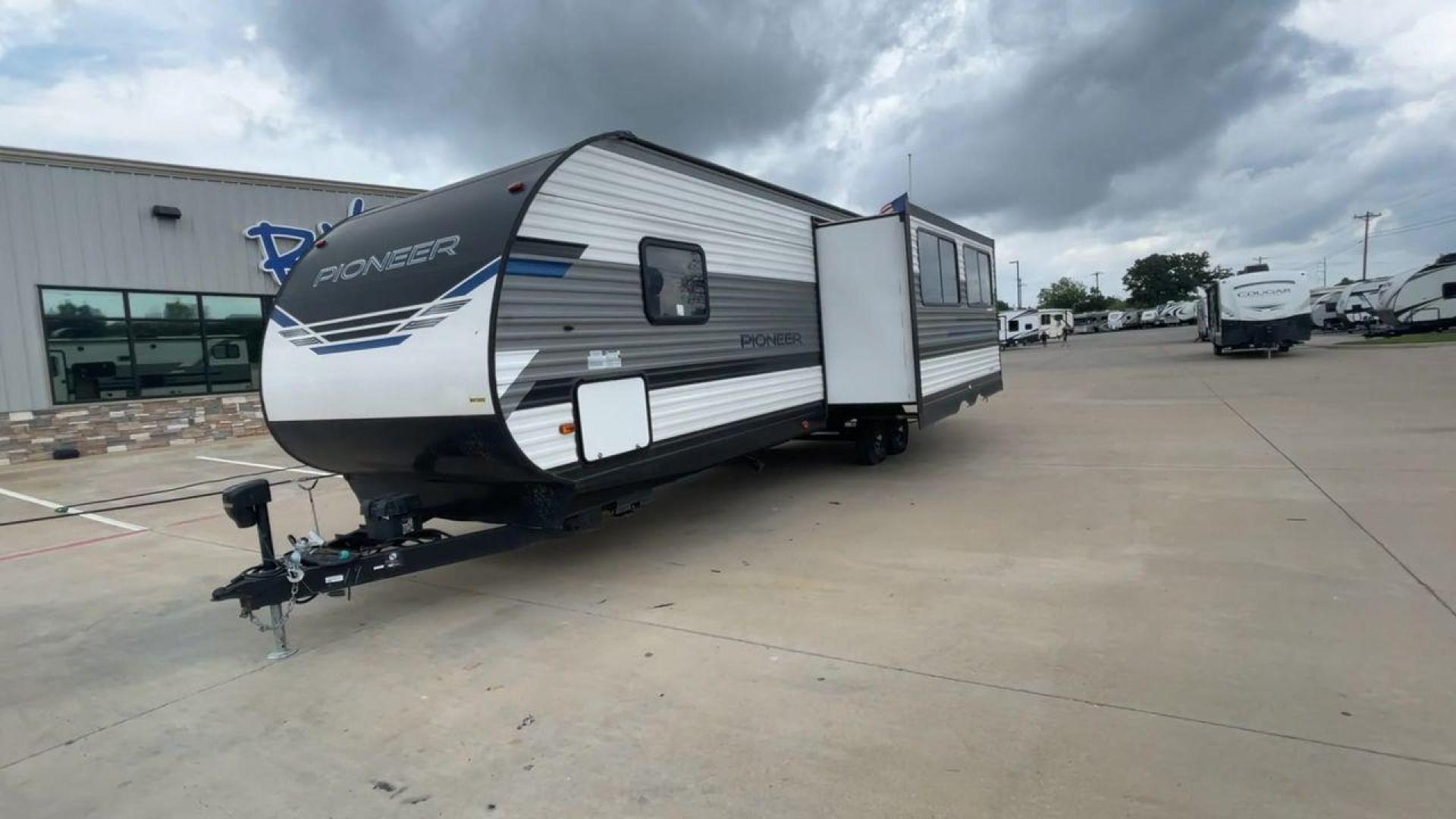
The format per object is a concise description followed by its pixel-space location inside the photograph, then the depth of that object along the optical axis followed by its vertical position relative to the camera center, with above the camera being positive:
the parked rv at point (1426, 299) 26.25 +0.29
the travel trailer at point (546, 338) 4.52 +0.28
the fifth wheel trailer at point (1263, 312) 21.33 +0.24
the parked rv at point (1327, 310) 36.44 +0.23
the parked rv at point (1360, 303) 32.81 +0.44
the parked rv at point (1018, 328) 47.31 +0.76
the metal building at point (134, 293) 13.73 +2.34
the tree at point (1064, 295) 102.25 +5.65
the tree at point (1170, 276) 86.38 +5.85
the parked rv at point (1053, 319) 50.47 +1.18
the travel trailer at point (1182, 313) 65.05 +1.19
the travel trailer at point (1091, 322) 74.72 +1.25
